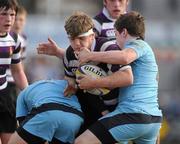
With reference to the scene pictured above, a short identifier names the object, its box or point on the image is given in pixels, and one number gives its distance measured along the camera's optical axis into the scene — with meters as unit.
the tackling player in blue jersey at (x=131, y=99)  13.62
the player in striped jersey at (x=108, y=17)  16.92
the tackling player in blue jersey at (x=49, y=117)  13.84
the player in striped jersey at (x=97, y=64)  13.59
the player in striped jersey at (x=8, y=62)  15.69
